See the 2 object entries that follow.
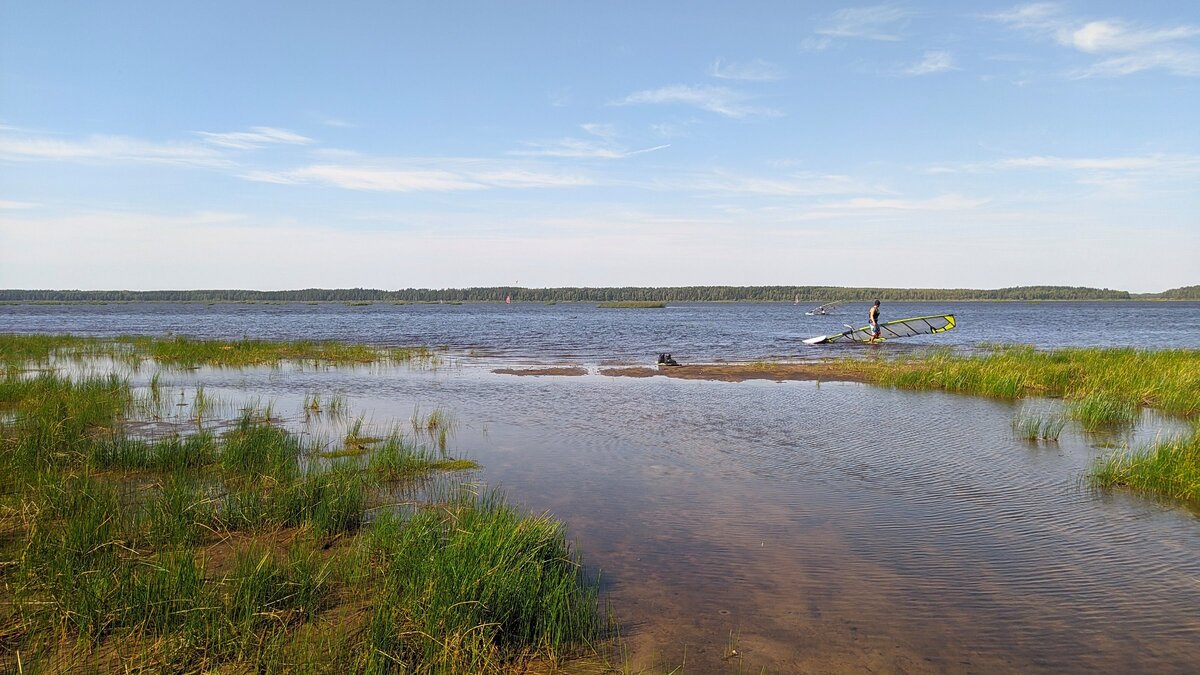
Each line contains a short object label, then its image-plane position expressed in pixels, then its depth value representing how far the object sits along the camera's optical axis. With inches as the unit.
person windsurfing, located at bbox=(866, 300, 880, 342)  1450.5
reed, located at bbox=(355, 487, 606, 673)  188.5
